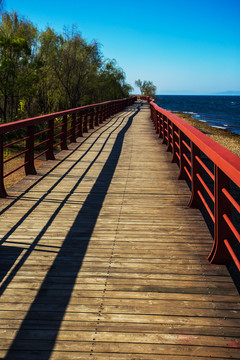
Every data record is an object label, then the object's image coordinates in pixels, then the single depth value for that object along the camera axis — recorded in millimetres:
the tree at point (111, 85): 44531
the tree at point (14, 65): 23281
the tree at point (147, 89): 129650
